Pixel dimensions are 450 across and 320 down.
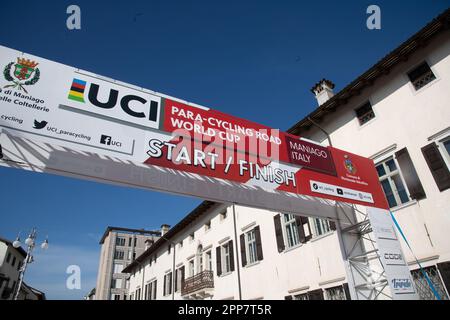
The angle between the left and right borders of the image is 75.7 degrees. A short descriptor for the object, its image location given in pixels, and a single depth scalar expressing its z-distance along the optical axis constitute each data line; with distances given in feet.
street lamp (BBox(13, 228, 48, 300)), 54.47
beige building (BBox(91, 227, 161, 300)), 197.06
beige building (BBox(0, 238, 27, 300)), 128.88
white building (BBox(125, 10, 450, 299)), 28.40
